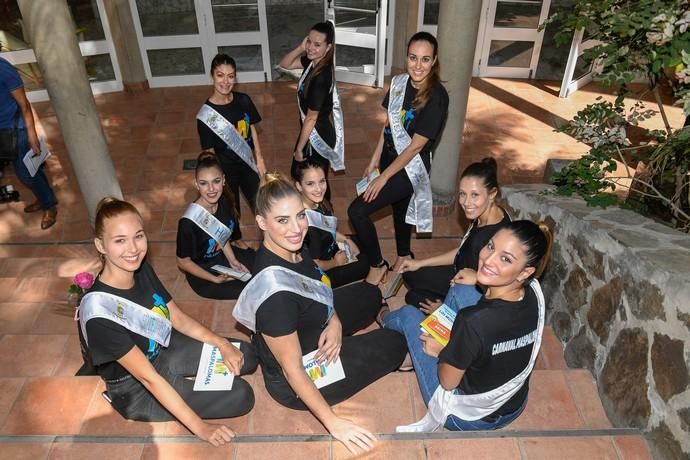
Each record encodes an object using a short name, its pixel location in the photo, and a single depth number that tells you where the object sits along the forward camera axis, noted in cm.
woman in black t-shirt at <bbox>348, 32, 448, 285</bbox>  337
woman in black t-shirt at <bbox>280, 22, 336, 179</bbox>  382
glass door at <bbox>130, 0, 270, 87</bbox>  711
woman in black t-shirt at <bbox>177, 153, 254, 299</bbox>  339
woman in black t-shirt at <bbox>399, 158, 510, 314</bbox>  280
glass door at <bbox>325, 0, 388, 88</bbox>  681
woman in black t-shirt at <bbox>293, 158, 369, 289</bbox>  329
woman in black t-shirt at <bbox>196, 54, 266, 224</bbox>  378
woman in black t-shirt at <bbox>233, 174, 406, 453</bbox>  228
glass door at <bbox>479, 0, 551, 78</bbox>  721
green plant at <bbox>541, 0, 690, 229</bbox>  240
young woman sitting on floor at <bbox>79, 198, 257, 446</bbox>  228
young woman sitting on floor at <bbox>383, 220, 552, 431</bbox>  216
